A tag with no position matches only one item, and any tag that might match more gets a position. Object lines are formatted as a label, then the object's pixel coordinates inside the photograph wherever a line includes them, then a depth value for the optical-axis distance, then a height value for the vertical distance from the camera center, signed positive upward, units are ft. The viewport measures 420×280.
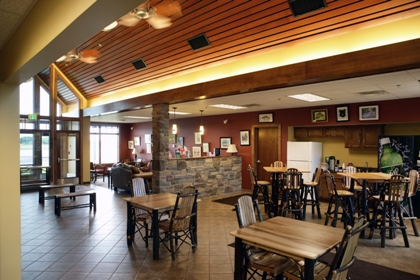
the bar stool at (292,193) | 17.24 -3.56
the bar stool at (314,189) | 18.33 -3.61
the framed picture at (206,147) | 33.30 -0.77
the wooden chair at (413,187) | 14.88 -2.73
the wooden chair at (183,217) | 11.62 -3.36
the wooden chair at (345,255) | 6.17 -2.76
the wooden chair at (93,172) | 35.50 -4.22
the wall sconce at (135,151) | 42.37 -1.37
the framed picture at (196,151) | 34.35 -1.30
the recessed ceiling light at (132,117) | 35.12 +3.36
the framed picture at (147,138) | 42.22 +0.66
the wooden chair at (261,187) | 19.52 -3.50
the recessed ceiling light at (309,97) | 18.40 +3.09
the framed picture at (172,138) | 36.76 +0.53
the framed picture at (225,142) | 30.71 -0.11
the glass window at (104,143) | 43.29 -0.06
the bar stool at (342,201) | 15.40 -3.67
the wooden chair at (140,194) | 13.33 -2.87
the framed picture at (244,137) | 28.99 +0.42
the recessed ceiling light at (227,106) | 23.72 +3.20
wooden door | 27.30 -0.68
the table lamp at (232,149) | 28.07 -0.85
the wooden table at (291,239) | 6.58 -2.79
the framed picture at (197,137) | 34.47 +0.52
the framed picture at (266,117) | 26.84 +2.37
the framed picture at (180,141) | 37.06 +0.11
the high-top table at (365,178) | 14.58 -2.14
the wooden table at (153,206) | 11.62 -2.86
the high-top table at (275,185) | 18.47 -3.21
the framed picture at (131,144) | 46.23 -0.27
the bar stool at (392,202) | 13.62 -3.36
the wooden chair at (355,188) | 17.08 -3.18
